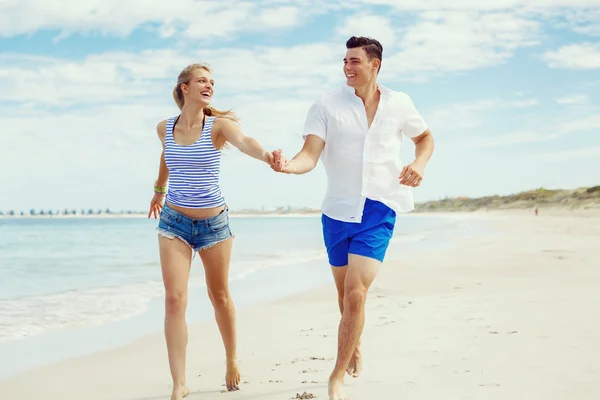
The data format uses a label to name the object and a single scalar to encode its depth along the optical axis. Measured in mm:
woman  4359
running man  4367
